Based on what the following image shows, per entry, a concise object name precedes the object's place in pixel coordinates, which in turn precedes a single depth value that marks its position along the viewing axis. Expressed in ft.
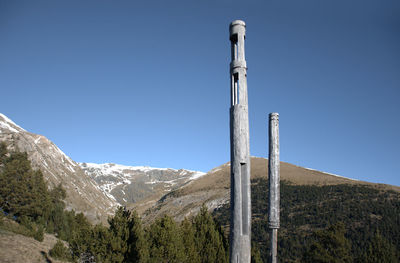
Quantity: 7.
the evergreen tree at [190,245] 88.20
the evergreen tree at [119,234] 81.08
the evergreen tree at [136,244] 82.22
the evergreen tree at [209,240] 90.63
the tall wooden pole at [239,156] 26.35
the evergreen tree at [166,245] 84.43
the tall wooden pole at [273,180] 35.94
